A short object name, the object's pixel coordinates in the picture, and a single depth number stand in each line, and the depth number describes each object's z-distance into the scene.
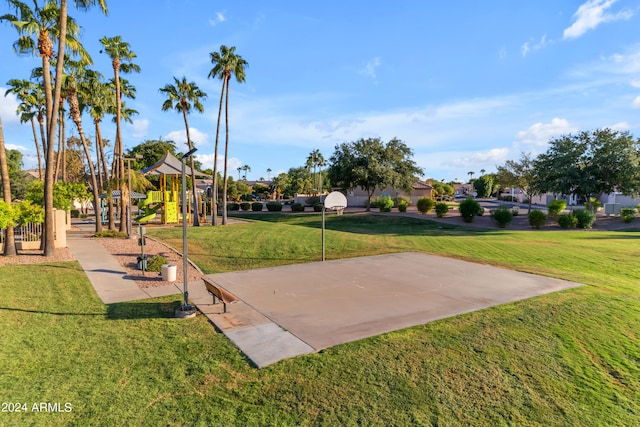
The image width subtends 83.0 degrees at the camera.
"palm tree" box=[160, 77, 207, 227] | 28.06
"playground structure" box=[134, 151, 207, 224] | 28.11
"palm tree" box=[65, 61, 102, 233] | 20.23
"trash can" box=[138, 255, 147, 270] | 11.80
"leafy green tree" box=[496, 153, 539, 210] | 40.34
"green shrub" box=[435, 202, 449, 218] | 36.00
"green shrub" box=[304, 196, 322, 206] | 52.79
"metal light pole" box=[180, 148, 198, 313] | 7.98
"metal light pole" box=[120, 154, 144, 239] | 18.90
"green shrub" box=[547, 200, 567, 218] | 31.62
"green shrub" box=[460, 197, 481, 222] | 32.91
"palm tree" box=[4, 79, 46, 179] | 25.95
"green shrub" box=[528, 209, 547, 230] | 29.86
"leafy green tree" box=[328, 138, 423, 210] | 41.00
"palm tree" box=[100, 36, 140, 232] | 21.00
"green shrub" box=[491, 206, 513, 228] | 30.59
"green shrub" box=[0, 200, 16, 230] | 12.85
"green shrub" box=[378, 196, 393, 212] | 40.78
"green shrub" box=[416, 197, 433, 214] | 38.44
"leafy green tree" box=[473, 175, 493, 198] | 92.33
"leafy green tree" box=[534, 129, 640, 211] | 30.40
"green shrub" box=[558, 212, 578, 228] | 29.62
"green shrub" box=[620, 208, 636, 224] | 31.16
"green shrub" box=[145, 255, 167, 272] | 12.21
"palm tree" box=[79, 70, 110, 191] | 22.16
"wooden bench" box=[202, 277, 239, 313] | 7.87
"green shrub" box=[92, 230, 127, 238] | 20.67
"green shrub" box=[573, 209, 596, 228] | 29.22
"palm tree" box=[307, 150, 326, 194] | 85.56
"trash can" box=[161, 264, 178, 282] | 11.00
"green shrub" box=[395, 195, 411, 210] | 40.18
